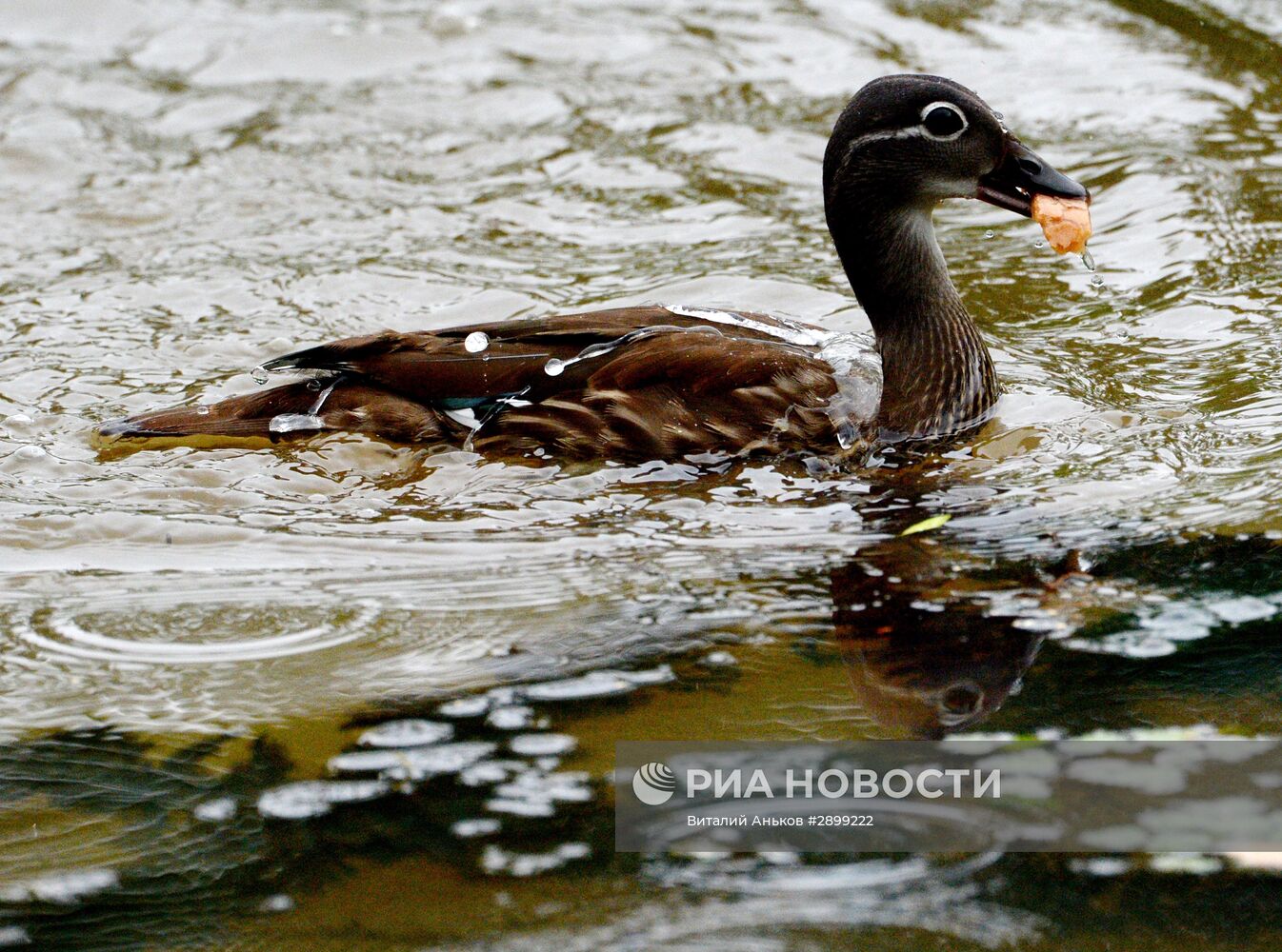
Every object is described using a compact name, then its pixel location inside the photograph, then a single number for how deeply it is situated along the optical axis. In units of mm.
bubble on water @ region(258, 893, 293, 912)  7086
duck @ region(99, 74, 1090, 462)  11172
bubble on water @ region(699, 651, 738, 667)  8648
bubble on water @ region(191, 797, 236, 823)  7707
